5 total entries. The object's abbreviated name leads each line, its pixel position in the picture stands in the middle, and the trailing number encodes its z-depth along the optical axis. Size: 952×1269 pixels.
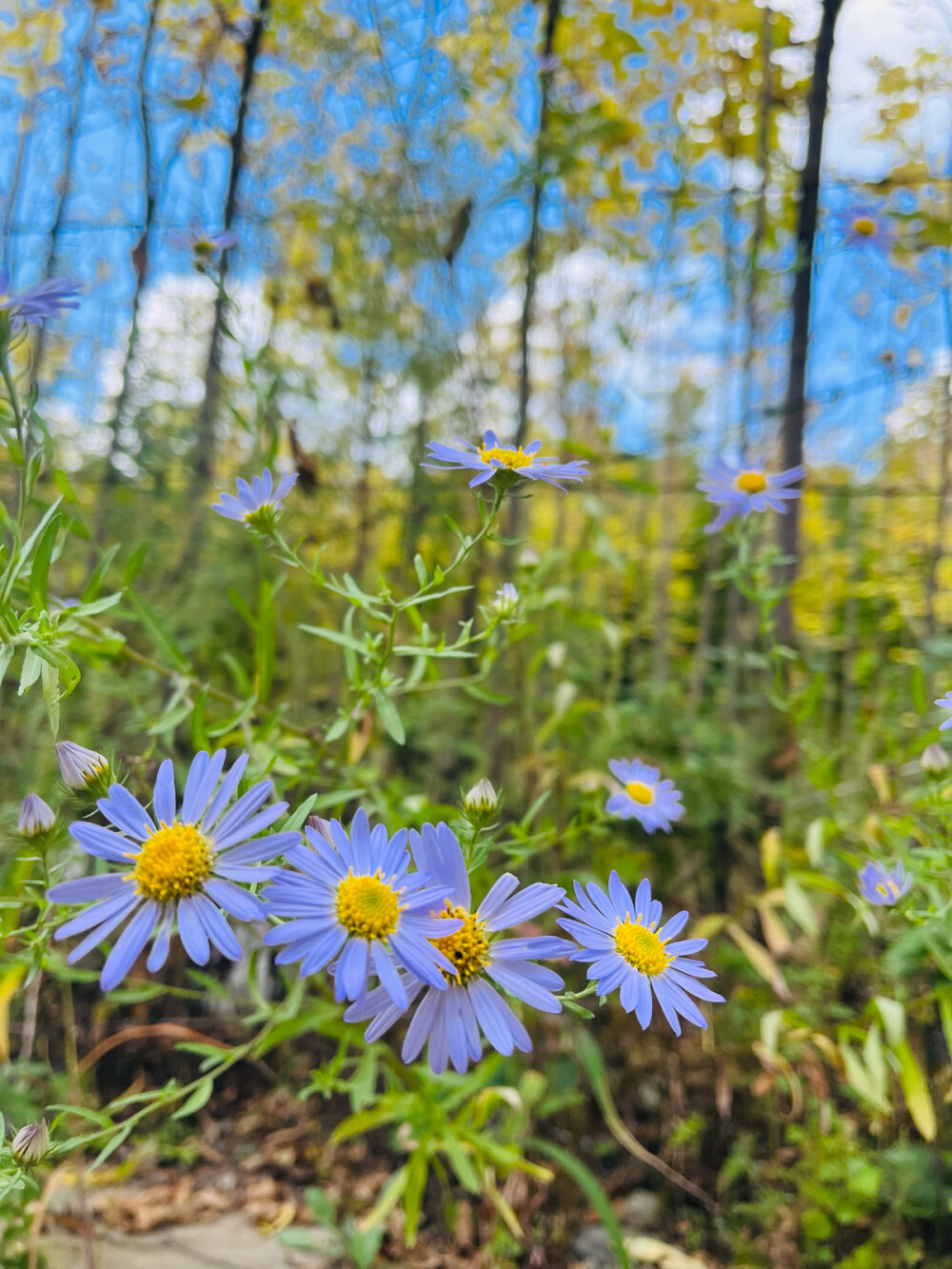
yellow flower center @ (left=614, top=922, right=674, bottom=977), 0.33
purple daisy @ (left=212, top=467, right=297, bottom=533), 0.45
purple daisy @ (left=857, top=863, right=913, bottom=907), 0.52
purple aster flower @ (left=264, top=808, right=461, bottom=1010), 0.27
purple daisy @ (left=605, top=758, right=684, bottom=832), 0.55
